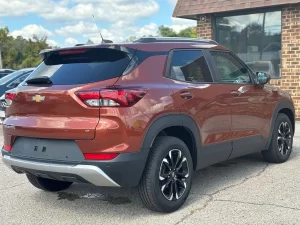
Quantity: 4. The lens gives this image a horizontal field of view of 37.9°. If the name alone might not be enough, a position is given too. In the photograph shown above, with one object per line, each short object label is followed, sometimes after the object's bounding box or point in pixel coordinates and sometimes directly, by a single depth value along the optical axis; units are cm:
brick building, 1084
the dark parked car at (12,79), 1190
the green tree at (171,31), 5897
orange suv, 398
